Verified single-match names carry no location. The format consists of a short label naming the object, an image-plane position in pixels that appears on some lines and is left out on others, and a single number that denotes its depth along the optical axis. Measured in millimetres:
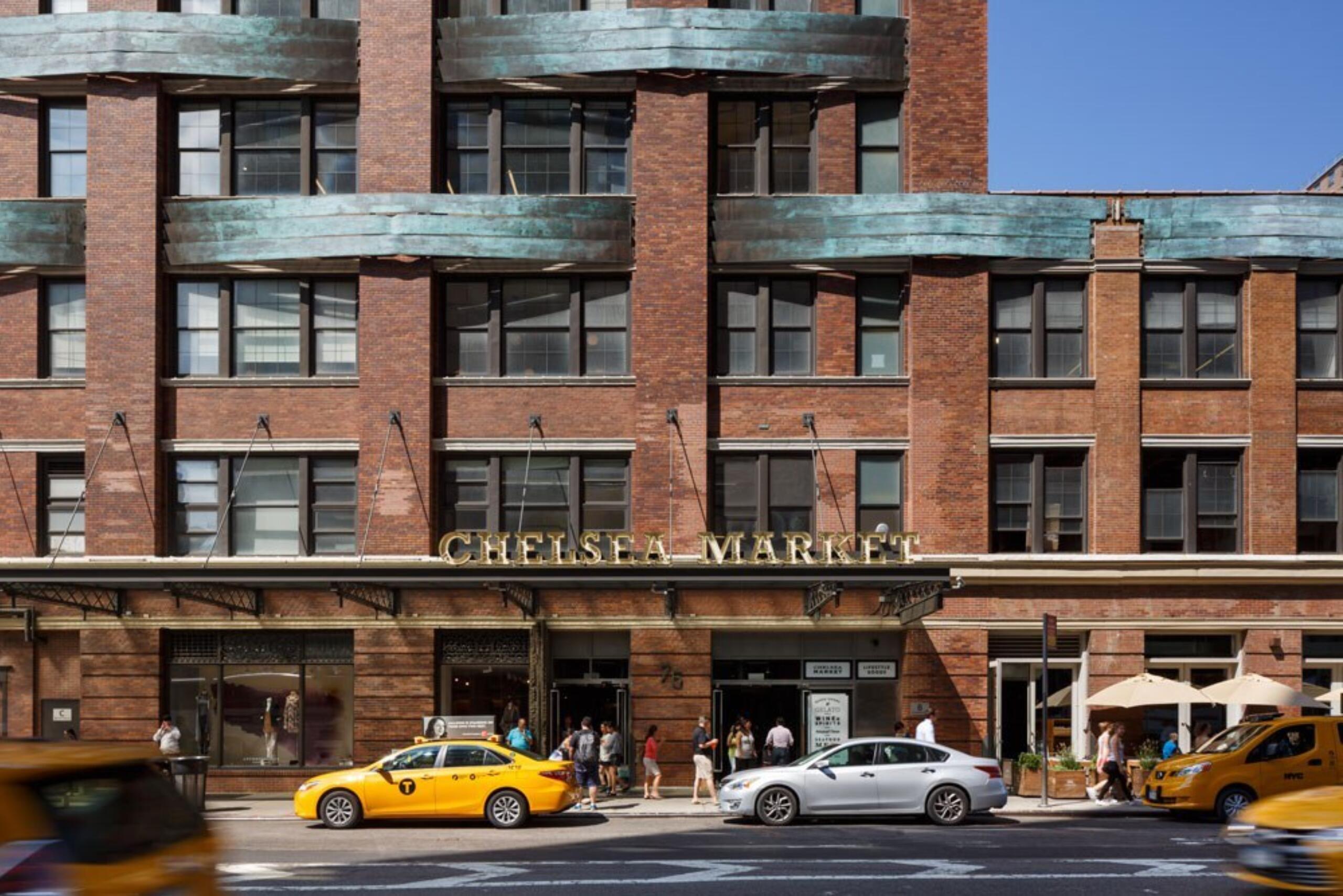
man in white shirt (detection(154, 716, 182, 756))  31750
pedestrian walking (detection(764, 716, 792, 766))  31469
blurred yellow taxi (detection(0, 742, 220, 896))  9164
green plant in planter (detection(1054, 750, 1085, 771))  31000
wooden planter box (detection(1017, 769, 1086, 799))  30922
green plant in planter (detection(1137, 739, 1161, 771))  31469
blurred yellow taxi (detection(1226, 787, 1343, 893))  13227
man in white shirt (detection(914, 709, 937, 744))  31391
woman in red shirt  31453
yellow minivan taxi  26469
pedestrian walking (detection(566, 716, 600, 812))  30516
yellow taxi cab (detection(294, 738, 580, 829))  26156
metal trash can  28219
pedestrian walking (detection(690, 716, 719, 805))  30484
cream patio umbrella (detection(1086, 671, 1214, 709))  31203
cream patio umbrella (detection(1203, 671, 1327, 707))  31234
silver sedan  25906
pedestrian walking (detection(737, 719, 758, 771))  31547
